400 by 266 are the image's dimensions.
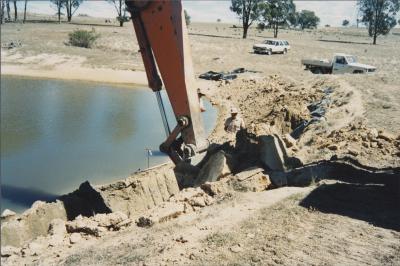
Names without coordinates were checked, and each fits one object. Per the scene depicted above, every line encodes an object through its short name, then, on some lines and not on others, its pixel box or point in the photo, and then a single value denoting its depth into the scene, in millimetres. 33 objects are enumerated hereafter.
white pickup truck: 24984
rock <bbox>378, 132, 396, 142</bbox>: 10672
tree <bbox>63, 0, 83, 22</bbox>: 67938
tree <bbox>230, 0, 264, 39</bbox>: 53531
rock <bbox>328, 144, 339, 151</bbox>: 10729
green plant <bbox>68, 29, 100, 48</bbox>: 42062
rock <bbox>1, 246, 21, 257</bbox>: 6663
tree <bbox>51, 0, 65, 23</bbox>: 67938
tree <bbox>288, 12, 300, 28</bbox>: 100000
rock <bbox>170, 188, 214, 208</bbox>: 7828
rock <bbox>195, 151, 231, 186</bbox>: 9453
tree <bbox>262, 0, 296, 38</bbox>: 54550
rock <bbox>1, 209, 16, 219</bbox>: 8316
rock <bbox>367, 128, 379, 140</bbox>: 10867
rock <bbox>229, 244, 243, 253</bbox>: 6034
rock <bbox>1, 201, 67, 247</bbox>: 7312
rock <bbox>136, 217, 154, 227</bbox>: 7156
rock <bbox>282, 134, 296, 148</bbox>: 11443
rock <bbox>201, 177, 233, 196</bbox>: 8289
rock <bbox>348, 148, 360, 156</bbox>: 9979
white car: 38906
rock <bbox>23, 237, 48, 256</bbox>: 6657
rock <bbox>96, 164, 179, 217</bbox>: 8633
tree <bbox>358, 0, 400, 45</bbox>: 48469
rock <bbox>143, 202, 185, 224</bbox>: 7215
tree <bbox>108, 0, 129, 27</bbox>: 58938
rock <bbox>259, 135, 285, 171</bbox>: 9406
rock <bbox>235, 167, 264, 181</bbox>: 8648
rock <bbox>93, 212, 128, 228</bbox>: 7441
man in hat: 13730
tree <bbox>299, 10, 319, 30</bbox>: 104625
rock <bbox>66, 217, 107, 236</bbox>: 7204
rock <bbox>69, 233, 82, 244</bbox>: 6953
